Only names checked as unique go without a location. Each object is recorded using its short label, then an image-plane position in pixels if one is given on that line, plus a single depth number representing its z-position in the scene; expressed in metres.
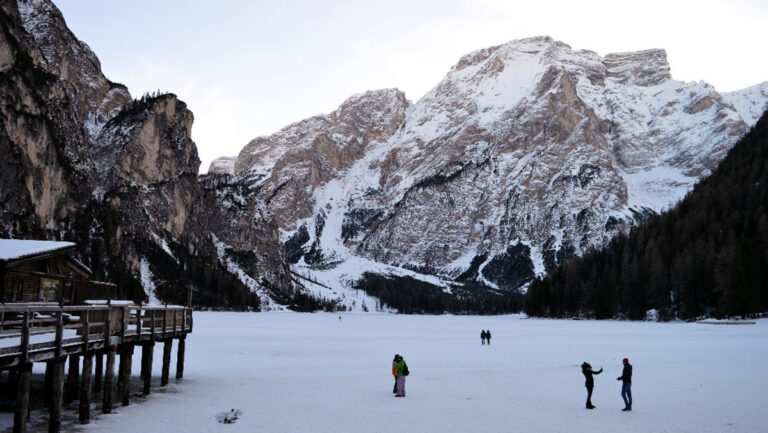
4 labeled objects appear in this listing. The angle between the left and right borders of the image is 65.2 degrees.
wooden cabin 28.08
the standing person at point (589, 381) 25.00
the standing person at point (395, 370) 28.08
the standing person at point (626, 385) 24.34
